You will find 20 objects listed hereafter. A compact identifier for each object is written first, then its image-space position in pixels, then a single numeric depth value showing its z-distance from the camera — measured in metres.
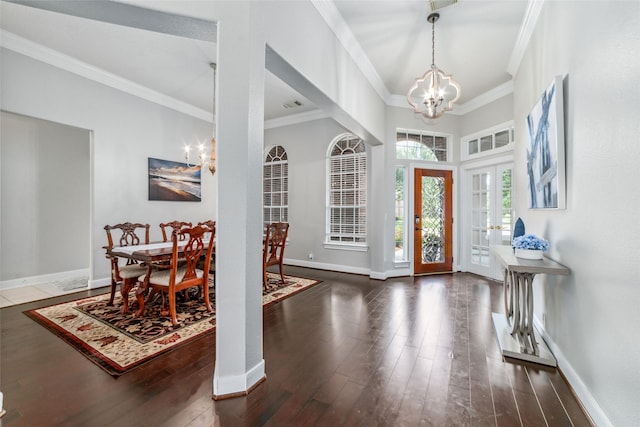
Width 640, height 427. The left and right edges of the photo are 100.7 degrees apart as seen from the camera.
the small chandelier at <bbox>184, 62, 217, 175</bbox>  3.88
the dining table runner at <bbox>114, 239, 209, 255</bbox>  3.00
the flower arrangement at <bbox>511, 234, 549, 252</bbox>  2.25
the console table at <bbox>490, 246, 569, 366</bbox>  2.10
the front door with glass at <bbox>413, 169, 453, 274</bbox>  5.11
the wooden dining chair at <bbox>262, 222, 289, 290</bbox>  4.21
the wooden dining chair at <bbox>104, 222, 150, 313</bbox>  2.99
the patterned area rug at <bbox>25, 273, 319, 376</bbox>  2.19
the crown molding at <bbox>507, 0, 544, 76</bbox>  2.64
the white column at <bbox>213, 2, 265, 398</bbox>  1.74
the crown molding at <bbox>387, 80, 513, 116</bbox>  4.43
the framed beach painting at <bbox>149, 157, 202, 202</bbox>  4.83
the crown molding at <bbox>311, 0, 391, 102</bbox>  2.70
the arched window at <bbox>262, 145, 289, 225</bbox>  6.16
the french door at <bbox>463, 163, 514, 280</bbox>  4.51
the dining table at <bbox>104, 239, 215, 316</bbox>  2.76
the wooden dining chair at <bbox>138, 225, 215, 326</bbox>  2.73
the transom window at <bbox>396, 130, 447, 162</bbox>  5.16
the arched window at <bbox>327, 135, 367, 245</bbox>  5.33
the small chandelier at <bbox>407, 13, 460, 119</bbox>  2.81
